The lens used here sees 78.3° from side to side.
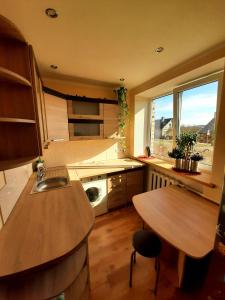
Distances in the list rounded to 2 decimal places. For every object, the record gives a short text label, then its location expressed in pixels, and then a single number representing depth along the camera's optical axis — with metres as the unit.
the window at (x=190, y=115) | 1.78
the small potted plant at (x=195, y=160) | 1.80
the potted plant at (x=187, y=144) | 1.87
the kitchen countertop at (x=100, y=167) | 2.18
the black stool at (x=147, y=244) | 1.23
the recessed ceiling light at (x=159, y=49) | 1.40
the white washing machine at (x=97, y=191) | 2.18
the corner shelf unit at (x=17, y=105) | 0.93
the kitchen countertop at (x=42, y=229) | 0.75
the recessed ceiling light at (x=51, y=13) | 0.94
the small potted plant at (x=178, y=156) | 1.96
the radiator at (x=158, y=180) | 2.19
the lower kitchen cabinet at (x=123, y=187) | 2.43
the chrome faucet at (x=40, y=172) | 1.85
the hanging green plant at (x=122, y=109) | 2.54
